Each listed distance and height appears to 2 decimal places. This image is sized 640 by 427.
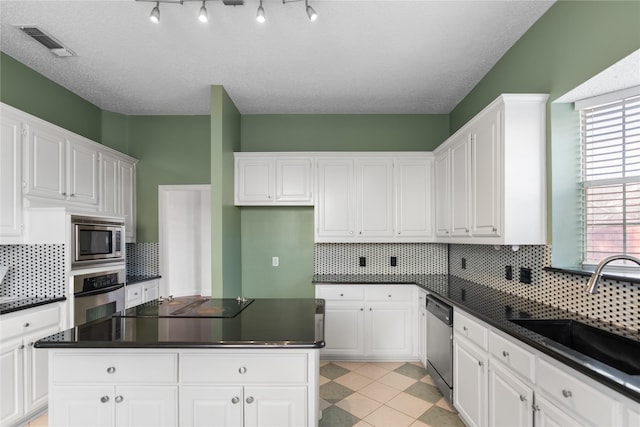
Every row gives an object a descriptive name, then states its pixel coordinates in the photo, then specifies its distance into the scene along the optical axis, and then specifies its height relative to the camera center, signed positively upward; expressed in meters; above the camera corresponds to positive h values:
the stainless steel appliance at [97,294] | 2.77 -0.74
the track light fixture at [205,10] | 2.03 +1.32
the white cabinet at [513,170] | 2.16 +0.31
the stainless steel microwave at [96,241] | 2.75 -0.24
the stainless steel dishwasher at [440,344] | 2.54 -1.14
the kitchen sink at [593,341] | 1.43 -0.66
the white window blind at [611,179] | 1.84 +0.21
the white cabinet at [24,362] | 2.26 -1.10
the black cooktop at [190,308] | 2.08 -0.66
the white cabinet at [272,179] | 3.79 +0.42
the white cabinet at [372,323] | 3.48 -1.20
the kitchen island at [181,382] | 1.59 -0.85
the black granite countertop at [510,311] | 1.13 -0.63
